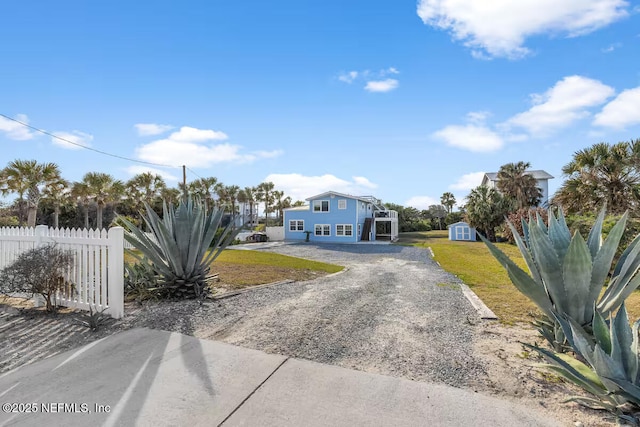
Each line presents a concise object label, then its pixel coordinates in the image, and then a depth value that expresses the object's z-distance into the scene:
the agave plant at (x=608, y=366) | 2.22
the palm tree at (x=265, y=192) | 51.78
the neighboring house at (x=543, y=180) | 34.75
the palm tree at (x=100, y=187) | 28.22
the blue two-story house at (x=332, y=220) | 31.66
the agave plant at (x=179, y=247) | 5.85
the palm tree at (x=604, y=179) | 13.24
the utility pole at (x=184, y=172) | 25.52
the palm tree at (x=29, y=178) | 20.51
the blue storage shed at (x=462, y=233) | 34.09
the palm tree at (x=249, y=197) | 49.22
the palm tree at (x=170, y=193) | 36.94
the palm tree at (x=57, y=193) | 24.15
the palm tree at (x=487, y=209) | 30.14
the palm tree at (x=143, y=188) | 34.12
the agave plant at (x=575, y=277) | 2.95
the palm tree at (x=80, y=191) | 28.00
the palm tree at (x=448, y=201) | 59.44
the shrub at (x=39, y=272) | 4.70
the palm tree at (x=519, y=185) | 30.44
